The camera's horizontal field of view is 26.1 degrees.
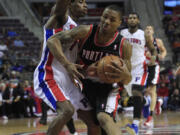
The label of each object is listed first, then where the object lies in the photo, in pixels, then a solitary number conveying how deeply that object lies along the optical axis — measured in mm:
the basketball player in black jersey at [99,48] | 3697
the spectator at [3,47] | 17573
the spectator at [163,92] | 14617
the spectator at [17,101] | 12781
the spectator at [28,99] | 12922
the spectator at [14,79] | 13594
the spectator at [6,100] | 12599
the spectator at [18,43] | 19055
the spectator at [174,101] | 14570
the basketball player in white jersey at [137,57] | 6664
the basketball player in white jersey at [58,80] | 3744
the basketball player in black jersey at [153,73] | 7929
